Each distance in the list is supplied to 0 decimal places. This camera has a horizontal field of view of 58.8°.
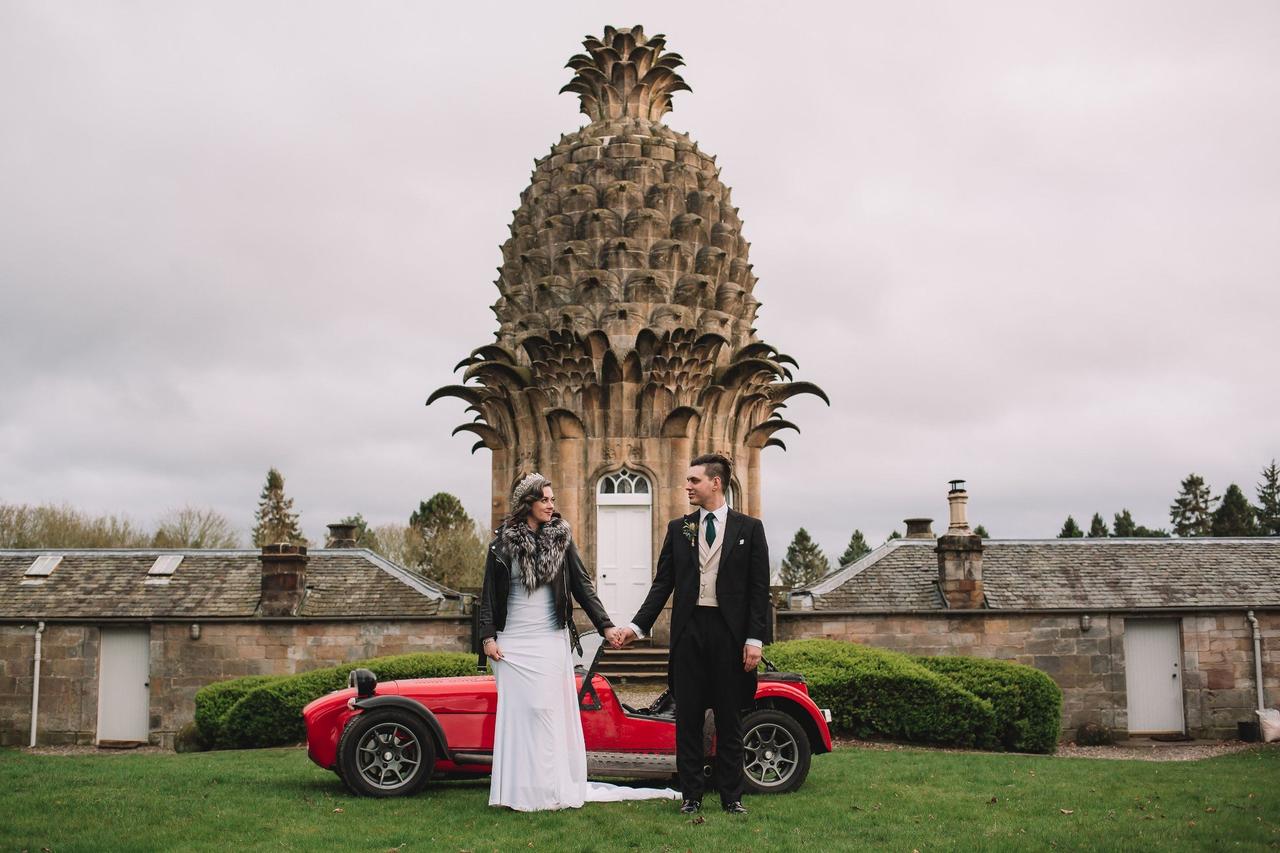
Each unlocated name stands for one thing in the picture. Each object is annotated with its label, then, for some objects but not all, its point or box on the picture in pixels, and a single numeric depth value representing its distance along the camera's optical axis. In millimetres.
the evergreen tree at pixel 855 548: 73881
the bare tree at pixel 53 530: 45969
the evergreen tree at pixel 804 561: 77375
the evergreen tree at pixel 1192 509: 61581
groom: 8109
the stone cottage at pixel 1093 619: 20797
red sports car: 8945
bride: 8125
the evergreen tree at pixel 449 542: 51456
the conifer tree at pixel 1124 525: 59781
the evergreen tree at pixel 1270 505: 55697
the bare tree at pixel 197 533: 51188
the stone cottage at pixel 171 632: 20297
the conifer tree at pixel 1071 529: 61606
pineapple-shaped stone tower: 20531
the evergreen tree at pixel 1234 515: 56684
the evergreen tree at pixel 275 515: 64250
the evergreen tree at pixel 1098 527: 61438
